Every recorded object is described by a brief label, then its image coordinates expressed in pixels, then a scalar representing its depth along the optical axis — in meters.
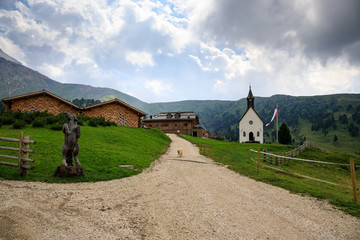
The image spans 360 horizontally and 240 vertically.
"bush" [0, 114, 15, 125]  20.77
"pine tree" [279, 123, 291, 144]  57.53
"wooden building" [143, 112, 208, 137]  66.31
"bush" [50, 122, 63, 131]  20.61
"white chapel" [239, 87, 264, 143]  60.94
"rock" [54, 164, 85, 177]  9.85
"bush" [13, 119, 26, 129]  19.73
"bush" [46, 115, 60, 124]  22.61
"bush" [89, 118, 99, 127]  27.44
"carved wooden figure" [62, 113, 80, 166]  10.16
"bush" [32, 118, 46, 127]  20.89
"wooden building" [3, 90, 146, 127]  29.90
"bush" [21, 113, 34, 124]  22.27
